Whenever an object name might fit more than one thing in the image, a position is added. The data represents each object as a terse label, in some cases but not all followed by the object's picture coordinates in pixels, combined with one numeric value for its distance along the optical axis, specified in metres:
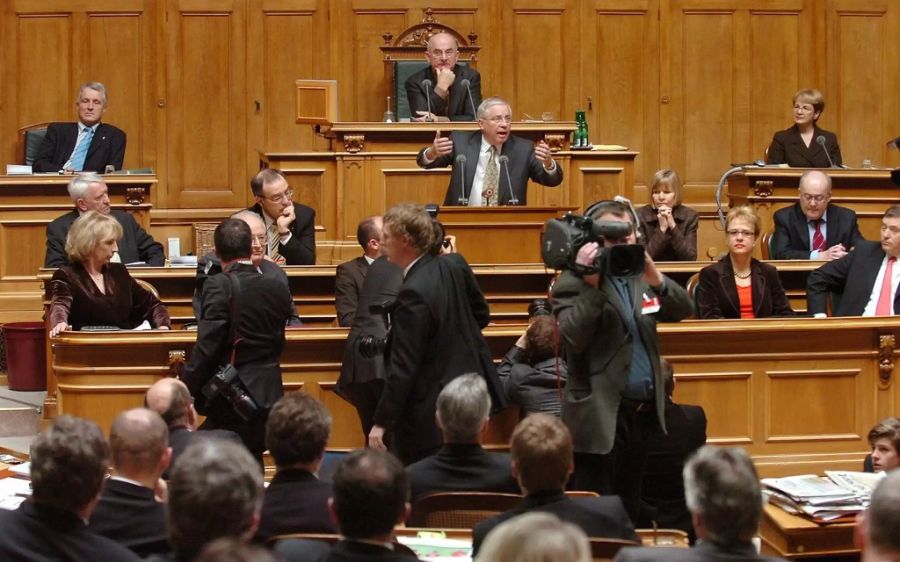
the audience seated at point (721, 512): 6.43
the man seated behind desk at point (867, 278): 14.19
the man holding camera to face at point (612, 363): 9.30
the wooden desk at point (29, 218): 19.28
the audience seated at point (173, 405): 9.12
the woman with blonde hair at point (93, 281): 12.94
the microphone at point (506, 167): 16.55
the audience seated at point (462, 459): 8.77
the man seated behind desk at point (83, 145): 20.97
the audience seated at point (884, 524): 5.86
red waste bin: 16.36
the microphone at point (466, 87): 21.06
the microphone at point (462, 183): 16.72
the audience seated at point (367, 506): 6.52
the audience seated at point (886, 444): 9.80
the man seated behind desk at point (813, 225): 17.08
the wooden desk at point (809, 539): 9.54
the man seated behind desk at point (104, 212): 15.75
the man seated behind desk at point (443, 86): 20.97
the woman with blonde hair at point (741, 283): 13.98
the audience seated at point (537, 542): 5.12
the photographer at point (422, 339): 10.35
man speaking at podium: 16.58
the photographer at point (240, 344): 10.85
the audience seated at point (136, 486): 7.37
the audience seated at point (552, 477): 7.54
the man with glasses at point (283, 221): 15.59
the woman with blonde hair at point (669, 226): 17.52
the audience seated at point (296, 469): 7.63
